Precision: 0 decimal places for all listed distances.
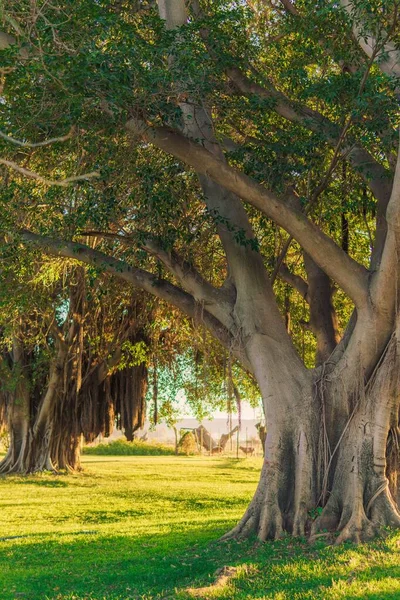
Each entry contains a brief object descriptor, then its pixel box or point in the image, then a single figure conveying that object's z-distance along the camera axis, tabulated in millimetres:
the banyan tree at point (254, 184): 8414
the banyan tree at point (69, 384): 19875
